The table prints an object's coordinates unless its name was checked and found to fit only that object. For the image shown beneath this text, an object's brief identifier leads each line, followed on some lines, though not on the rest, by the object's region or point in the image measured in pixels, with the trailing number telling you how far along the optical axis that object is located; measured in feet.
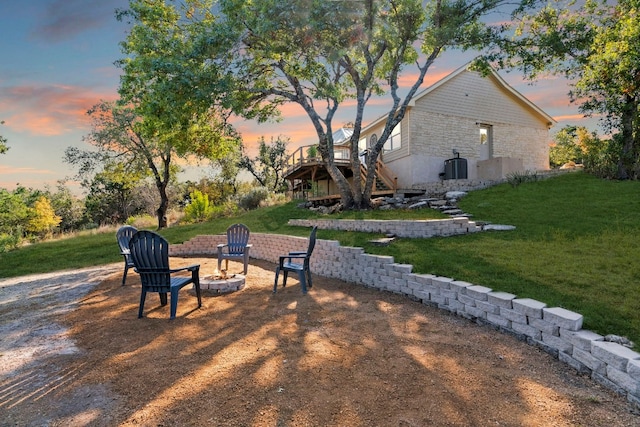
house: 53.01
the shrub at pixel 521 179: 43.79
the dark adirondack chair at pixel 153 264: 15.28
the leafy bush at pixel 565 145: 89.68
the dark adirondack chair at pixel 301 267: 19.31
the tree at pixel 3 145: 41.30
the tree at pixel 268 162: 114.32
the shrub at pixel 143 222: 61.33
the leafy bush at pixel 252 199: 65.57
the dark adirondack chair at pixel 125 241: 22.38
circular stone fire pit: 19.69
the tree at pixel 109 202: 102.53
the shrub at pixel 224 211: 58.18
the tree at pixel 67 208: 110.73
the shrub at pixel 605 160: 41.65
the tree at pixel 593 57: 38.27
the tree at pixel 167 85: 33.42
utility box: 53.26
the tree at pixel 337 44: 34.99
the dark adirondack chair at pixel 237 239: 25.82
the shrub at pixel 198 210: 56.53
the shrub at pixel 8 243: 40.46
